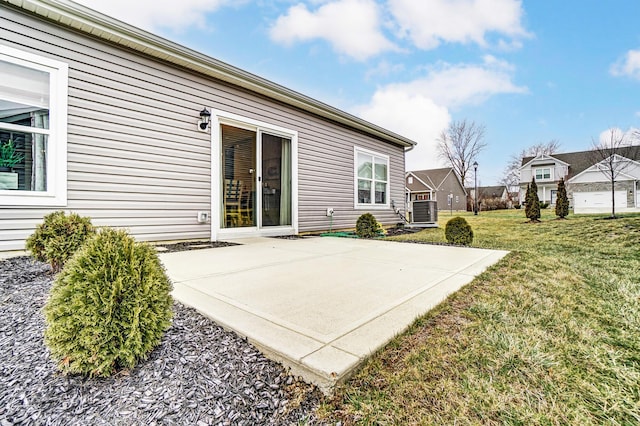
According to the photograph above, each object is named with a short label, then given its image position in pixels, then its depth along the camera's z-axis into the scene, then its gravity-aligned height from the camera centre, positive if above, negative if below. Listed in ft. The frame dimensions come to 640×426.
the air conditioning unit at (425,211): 28.55 +0.06
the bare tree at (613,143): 34.81 +8.25
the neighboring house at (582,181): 56.39 +6.54
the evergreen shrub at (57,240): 7.57 -0.68
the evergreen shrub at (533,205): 35.47 +0.74
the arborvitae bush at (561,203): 36.07 +1.00
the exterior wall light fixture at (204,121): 15.25 +4.73
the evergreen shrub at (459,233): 15.68 -1.13
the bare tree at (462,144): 85.66 +20.18
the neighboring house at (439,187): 95.71 +8.13
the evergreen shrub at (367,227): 18.90 -0.96
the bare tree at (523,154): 90.63 +17.90
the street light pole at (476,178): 63.16 +7.43
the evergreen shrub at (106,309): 3.69 -1.27
